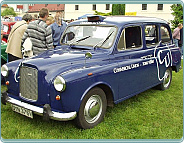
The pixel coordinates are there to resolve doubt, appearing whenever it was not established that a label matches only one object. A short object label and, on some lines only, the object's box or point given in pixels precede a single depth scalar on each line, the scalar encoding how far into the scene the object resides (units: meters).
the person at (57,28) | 6.16
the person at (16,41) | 5.37
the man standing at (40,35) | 4.80
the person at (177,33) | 11.01
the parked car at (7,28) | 9.75
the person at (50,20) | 6.31
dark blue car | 3.24
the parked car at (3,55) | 6.40
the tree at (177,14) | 15.39
